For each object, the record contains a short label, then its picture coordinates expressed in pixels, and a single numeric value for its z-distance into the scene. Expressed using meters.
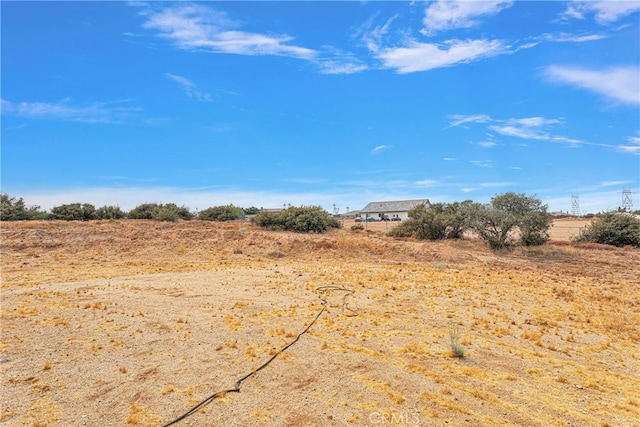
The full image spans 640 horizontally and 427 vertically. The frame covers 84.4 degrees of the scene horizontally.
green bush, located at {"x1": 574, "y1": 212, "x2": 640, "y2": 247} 20.64
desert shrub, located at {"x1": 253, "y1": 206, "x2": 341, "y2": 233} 25.56
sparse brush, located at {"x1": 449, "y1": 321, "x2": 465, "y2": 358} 5.23
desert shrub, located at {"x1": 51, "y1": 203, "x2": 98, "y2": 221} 27.91
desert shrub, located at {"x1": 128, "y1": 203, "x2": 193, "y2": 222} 29.27
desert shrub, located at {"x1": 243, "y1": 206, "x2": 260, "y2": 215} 65.88
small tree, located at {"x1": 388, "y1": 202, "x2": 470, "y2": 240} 22.25
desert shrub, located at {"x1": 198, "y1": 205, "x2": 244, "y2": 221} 34.06
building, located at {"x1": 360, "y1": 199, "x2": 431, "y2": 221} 63.58
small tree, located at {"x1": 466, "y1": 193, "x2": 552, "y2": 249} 18.84
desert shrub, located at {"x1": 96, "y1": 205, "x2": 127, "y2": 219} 30.23
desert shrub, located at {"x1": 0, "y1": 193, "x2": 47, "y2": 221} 28.34
